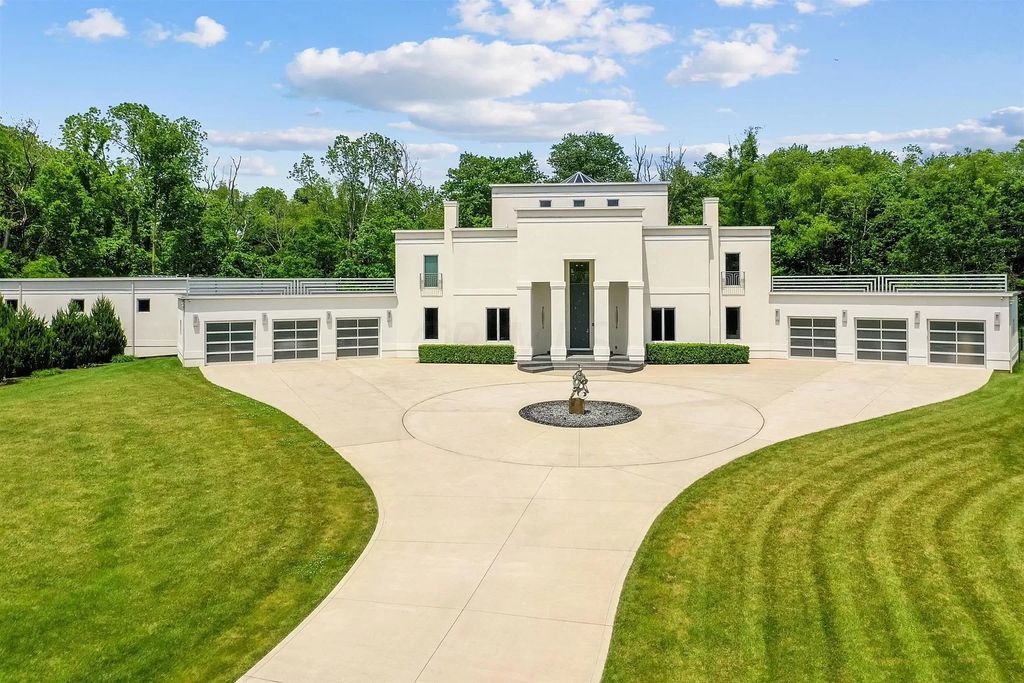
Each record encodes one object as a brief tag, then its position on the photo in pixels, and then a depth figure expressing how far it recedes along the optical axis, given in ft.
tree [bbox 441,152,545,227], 169.07
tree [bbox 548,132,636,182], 230.27
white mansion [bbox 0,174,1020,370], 96.73
